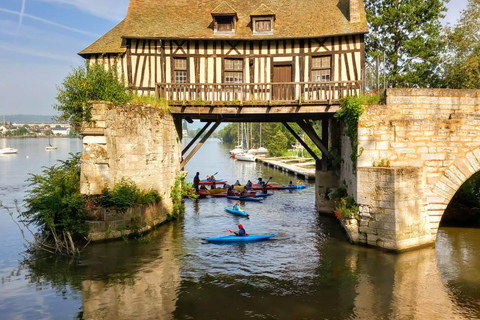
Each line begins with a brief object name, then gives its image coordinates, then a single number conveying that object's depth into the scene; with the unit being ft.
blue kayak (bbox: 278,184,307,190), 82.89
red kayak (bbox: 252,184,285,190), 83.15
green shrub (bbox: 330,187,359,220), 39.82
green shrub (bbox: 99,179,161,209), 41.01
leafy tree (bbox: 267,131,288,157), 175.52
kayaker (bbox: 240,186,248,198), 71.94
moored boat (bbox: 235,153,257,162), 166.17
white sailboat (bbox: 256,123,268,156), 186.97
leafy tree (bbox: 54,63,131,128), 43.29
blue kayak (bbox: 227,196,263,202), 71.13
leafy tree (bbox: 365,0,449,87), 69.15
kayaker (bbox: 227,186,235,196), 73.87
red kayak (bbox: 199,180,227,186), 89.78
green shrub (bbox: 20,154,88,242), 39.17
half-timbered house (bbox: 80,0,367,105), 49.78
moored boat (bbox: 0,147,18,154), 219.34
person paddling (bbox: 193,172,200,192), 74.05
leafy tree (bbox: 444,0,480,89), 64.80
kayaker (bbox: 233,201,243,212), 57.93
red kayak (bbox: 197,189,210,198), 74.72
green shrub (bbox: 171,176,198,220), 53.93
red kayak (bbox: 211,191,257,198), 73.56
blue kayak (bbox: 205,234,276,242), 42.98
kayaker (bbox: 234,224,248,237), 43.80
